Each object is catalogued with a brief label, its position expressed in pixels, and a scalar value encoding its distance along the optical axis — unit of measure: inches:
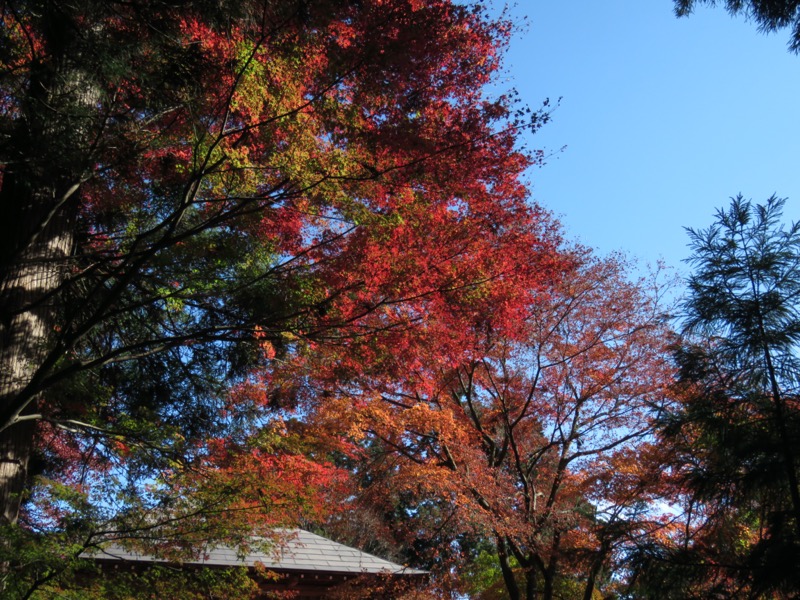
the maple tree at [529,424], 454.3
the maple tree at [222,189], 201.3
